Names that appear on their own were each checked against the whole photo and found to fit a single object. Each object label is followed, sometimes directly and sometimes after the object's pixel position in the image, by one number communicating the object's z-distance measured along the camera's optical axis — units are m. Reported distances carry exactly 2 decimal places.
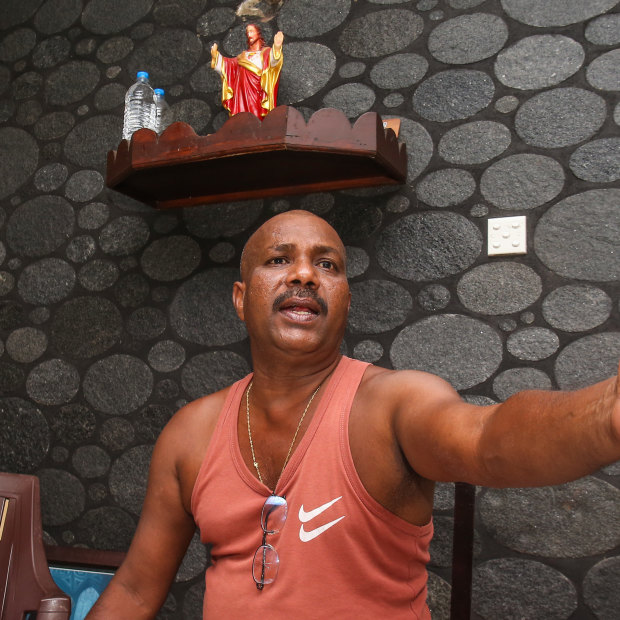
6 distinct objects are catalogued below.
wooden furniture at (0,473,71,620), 1.42
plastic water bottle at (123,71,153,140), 2.20
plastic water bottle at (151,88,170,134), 2.29
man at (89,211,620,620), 0.90
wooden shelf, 1.75
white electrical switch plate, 1.78
